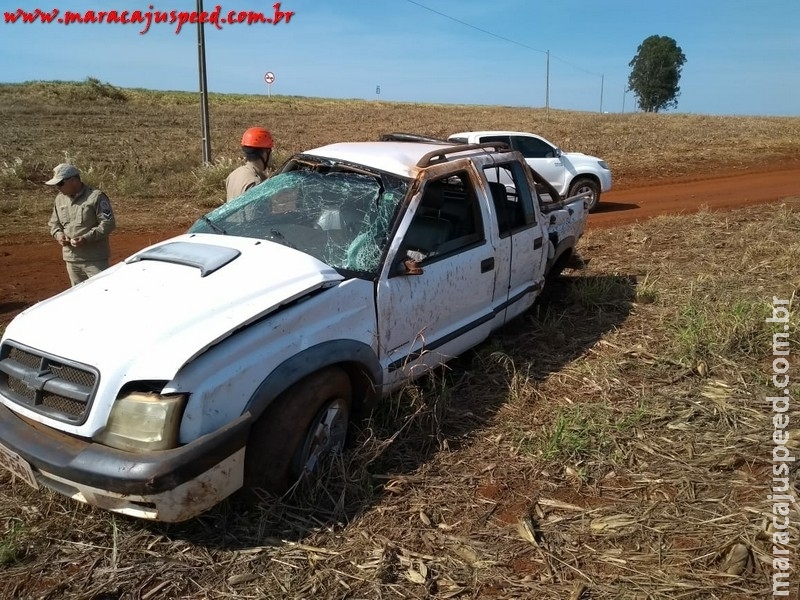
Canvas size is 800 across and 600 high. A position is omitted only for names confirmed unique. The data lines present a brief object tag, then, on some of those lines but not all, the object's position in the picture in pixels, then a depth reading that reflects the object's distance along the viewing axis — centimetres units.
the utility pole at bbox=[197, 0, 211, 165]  1323
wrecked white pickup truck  272
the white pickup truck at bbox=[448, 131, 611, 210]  1164
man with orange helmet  534
